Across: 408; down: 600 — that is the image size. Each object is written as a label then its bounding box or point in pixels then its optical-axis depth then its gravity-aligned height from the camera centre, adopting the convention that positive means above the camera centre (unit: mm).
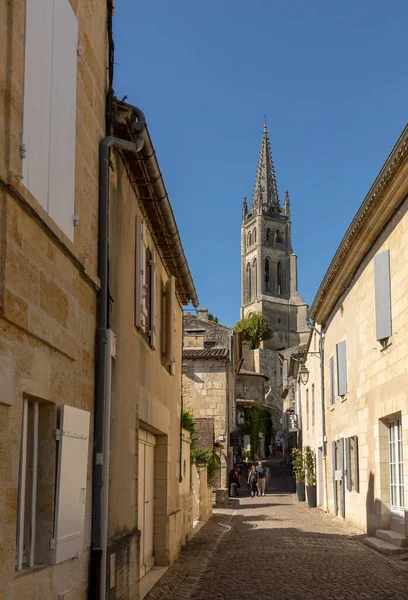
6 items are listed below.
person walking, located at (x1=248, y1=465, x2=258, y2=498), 29052 -1114
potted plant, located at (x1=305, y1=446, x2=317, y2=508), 23484 -797
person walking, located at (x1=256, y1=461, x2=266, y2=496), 29828 -1076
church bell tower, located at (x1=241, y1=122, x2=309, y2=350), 104500 +26114
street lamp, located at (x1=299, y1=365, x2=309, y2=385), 27344 +2680
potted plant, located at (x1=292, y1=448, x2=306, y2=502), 25352 -738
